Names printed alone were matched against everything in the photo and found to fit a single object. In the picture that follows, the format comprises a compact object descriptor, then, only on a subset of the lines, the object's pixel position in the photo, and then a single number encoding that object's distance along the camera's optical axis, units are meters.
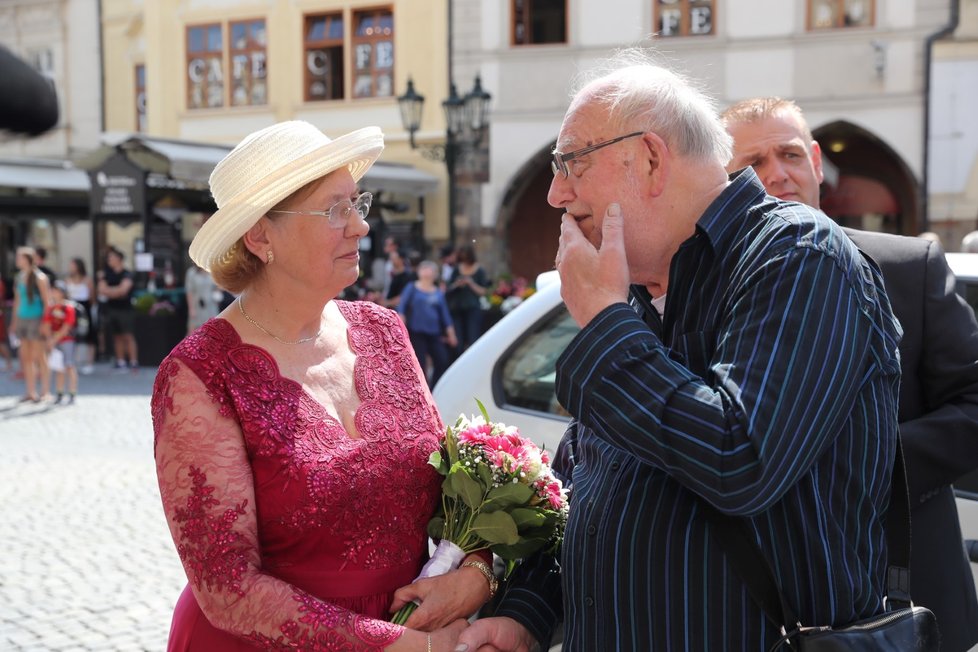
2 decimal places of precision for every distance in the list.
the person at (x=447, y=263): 15.29
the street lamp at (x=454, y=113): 15.82
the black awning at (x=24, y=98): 1.33
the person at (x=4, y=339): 16.72
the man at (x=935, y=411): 2.22
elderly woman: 2.00
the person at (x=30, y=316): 12.63
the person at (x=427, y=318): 11.77
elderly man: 1.55
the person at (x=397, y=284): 13.44
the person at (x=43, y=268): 17.48
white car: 3.80
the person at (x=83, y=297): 17.66
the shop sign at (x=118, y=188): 15.91
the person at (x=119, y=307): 16.22
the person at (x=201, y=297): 15.86
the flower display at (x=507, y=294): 13.74
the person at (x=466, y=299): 13.12
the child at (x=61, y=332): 12.61
